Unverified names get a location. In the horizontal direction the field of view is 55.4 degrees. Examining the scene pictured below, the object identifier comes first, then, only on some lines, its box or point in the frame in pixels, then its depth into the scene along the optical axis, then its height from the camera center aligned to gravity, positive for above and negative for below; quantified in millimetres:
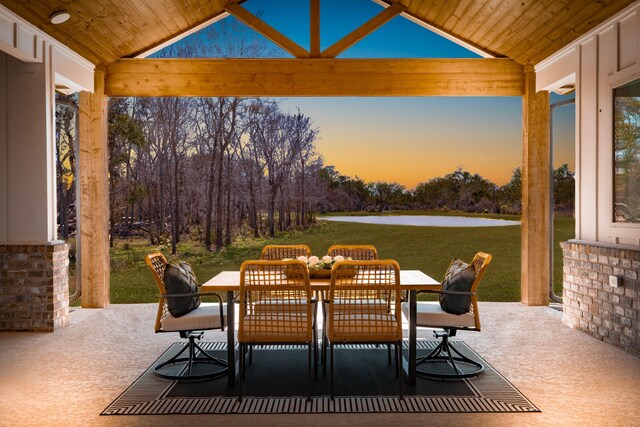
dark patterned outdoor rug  3719 -1209
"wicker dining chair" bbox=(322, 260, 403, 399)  3807 -688
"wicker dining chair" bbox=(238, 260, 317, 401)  3801 -682
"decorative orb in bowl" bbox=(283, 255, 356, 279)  4422 -412
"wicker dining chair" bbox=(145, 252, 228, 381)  4258 -813
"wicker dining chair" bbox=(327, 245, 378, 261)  5402 -375
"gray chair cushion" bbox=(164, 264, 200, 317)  4266 -541
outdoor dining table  4113 -582
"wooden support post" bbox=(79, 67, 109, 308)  7391 +265
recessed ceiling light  5602 +1810
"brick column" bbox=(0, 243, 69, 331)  6012 -739
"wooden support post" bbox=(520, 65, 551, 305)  7477 +197
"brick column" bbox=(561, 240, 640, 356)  5102 -779
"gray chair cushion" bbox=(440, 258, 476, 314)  4281 -560
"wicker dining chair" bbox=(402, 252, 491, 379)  4273 -799
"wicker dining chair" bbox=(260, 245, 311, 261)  5418 -373
